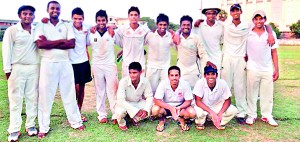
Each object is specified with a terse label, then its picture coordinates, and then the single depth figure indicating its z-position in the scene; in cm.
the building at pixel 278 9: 4994
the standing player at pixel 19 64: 420
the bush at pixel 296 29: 3766
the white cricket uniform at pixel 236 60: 516
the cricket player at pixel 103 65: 505
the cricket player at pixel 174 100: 479
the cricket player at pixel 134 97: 480
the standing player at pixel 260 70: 502
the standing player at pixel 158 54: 522
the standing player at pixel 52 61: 443
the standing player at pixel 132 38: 517
